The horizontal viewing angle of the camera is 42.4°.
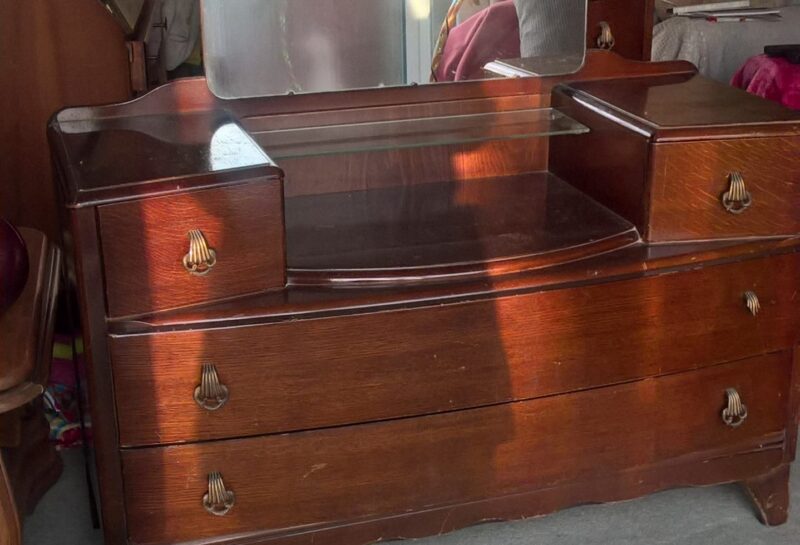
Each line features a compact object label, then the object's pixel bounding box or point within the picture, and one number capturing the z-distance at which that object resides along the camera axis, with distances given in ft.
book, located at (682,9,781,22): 10.32
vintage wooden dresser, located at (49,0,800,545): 4.46
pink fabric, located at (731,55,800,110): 8.71
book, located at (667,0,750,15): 10.53
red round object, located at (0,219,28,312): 4.81
